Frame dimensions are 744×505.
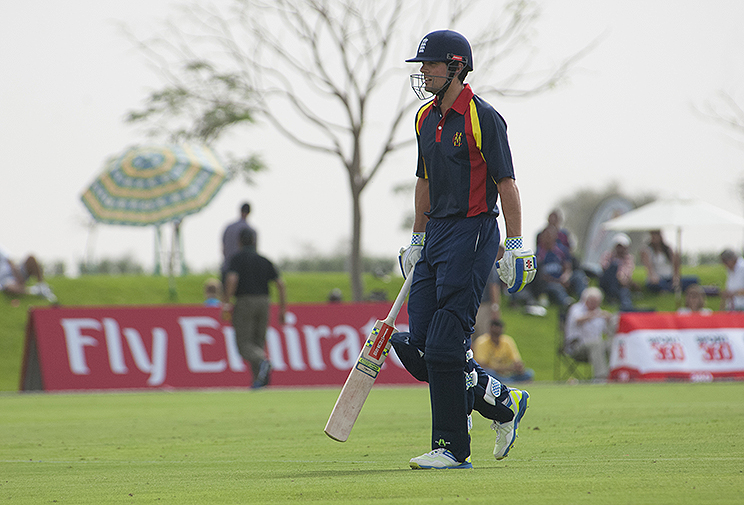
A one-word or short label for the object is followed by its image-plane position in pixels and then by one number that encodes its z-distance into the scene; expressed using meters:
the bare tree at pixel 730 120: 32.84
